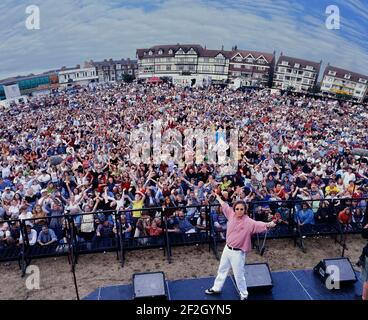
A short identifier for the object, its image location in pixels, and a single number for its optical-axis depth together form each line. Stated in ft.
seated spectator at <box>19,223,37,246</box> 22.71
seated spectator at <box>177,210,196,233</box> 24.52
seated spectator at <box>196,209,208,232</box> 24.34
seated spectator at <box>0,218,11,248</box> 22.68
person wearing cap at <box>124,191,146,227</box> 28.71
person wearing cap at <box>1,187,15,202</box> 32.11
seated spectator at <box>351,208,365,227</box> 26.18
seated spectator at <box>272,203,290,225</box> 24.67
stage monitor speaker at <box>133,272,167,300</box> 16.34
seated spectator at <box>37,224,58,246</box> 22.81
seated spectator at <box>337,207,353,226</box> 24.59
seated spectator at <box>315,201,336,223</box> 25.09
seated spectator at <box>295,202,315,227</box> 24.73
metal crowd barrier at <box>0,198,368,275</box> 22.21
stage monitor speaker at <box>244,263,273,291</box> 17.62
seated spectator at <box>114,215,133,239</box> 24.09
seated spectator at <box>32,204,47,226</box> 26.43
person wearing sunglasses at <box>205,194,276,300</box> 15.16
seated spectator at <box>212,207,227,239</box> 24.13
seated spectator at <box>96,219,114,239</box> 23.73
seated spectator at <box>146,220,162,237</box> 23.90
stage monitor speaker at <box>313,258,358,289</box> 17.93
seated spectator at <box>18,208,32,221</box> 25.65
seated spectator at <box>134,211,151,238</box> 23.98
